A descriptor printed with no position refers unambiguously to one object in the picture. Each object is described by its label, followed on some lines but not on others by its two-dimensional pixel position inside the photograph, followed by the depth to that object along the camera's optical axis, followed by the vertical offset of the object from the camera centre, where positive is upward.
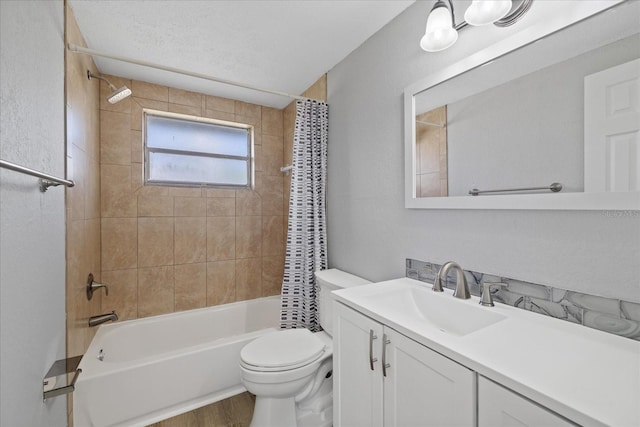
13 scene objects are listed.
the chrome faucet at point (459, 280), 1.14 -0.29
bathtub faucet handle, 1.78 -0.50
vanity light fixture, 0.97 +0.77
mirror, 0.85 +0.39
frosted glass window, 2.45 +0.60
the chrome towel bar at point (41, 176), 0.61 +0.11
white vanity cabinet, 0.73 -0.56
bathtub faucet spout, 1.72 -0.69
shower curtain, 2.10 -0.09
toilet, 1.45 -0.90
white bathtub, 1.56 -1.06
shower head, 1.85 +0.84
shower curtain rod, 1.42 +0.89
